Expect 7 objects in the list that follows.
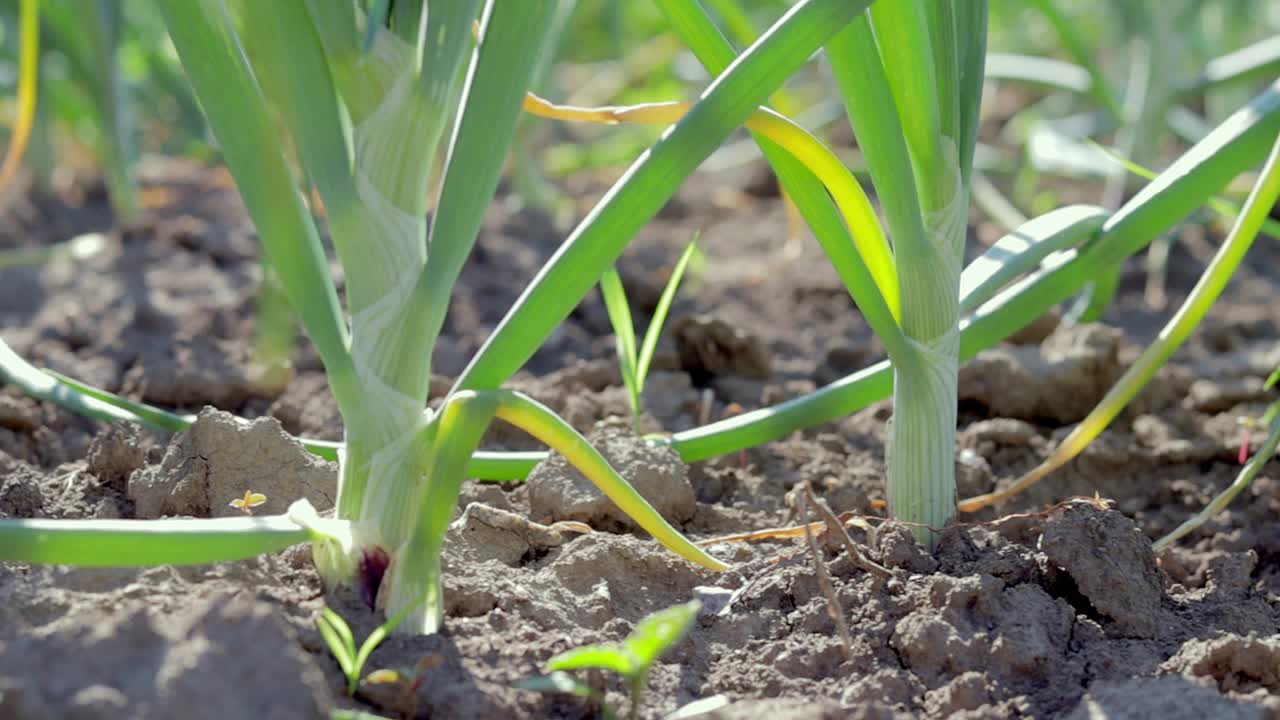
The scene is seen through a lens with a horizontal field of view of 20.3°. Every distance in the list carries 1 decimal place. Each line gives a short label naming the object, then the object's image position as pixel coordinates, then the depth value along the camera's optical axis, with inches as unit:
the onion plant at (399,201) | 33.5
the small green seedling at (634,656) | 31.9
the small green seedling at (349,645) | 32.8
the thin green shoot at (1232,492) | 37.0
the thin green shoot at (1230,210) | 38.6
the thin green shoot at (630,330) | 38.0
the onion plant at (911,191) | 34.9
